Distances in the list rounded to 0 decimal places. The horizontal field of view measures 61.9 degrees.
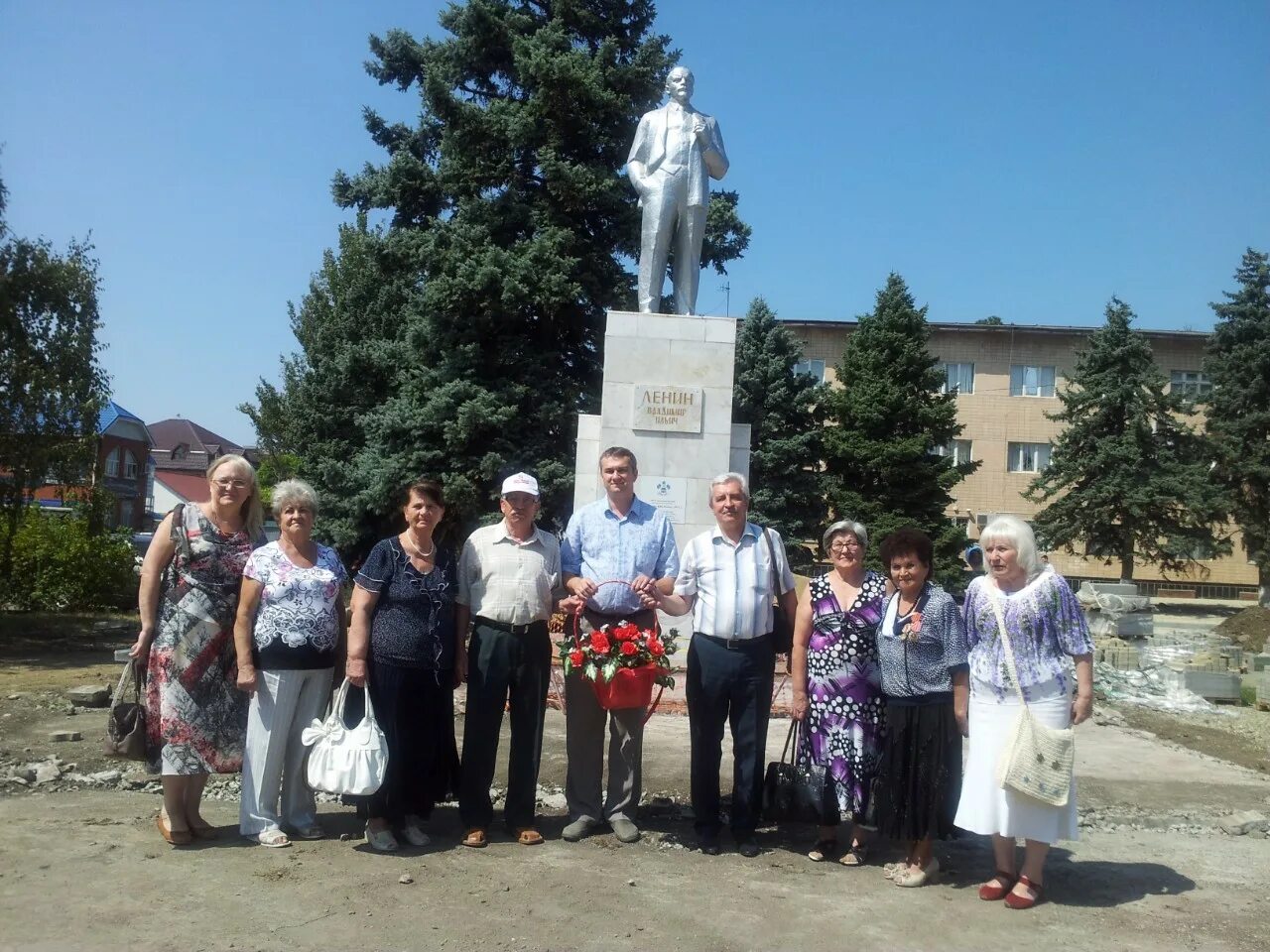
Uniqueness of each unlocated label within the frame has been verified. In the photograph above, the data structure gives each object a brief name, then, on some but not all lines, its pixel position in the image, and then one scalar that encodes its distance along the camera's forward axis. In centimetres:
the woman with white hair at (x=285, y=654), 456
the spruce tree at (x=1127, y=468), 2975
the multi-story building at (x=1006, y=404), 3550
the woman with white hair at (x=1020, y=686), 414
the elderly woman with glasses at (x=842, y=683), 455
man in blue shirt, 488
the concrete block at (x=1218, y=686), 1120
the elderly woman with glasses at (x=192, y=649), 451
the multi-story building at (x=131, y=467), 5319
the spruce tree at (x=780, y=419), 2142
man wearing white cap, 469
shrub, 1639
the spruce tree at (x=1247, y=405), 3077
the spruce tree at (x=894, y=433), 2300
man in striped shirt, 471
